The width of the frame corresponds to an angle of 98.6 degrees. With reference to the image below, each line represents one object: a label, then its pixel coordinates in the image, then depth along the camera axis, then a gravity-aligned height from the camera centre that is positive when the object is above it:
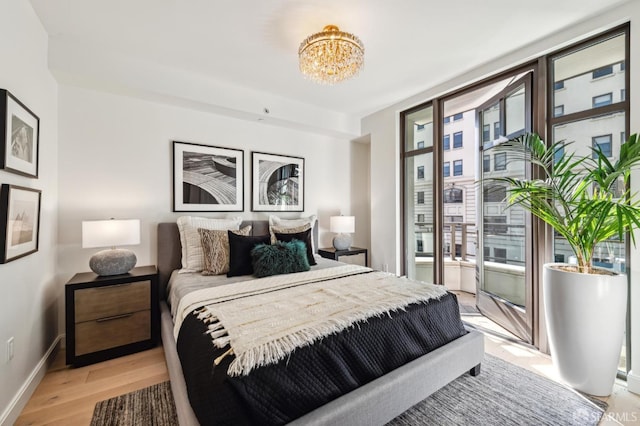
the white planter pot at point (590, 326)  1.81 -0.75
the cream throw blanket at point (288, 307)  1.24 -0.56
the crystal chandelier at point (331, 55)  1.98 +1.20
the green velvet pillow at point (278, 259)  2.46 -0.42
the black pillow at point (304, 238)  3.00 -0.26
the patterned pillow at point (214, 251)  2.58 -0.36
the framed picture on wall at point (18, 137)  1.53 +0.48
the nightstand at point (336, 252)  3.77 -0.53
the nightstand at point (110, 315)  2.17 -0.85
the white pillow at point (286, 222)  3.36 -0.10
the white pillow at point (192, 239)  2.71 -0.25
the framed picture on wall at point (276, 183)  3.56 +0.43
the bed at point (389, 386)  1.25 -0.92
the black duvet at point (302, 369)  1.07 -0.72
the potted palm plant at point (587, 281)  1.81 -0.44
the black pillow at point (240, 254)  2.54 -0.38
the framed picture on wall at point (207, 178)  3.06 +0.42
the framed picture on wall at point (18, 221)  1.54 -0.05
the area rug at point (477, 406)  1.63 -1.21
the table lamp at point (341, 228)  3.82 -0.19
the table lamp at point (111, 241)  2.30 -0.24
